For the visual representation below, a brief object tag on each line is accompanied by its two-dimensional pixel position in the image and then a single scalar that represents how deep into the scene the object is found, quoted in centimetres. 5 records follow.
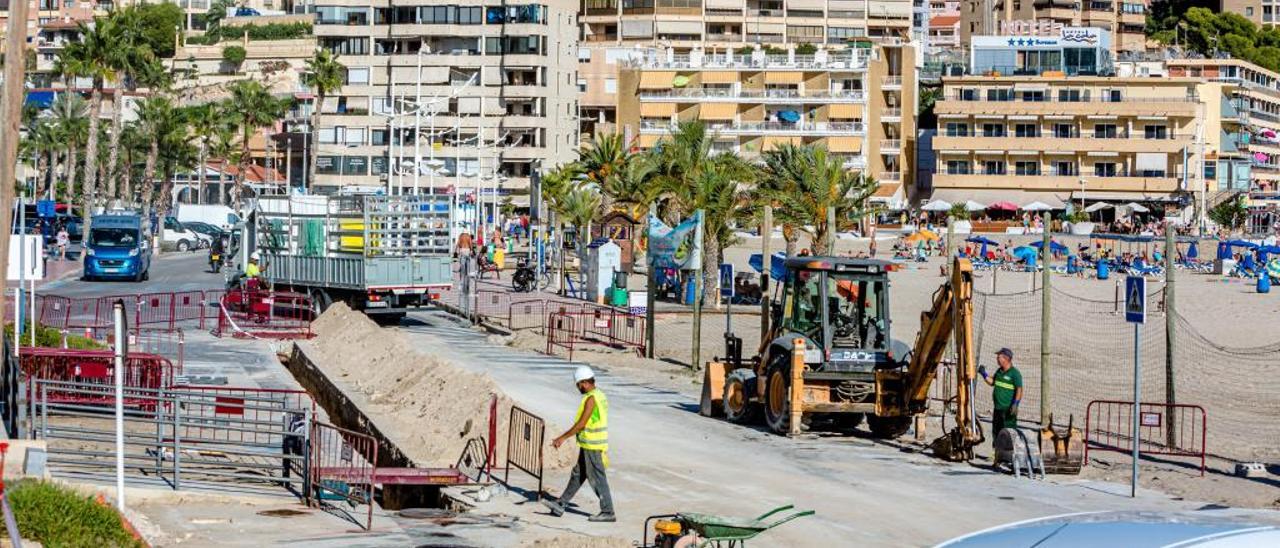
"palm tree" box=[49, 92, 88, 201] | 12238
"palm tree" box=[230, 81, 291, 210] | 12350
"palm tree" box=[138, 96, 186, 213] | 11306
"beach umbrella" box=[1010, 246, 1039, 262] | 7800
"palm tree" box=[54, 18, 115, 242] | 8875
